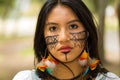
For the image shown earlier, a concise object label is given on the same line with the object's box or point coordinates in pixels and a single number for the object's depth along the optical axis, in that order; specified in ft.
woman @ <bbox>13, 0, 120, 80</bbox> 10.54
